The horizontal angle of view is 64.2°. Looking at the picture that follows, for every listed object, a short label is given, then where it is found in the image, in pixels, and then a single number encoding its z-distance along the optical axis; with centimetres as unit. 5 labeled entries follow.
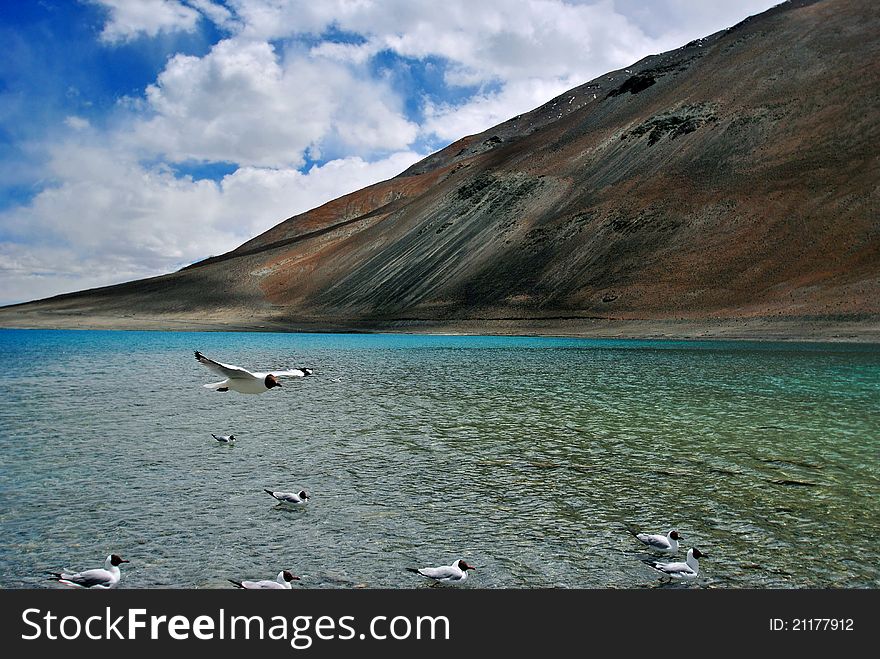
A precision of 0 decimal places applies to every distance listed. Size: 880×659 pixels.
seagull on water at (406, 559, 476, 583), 739
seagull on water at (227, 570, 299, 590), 704
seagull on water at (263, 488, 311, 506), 1030
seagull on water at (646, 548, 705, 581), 744
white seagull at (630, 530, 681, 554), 819
